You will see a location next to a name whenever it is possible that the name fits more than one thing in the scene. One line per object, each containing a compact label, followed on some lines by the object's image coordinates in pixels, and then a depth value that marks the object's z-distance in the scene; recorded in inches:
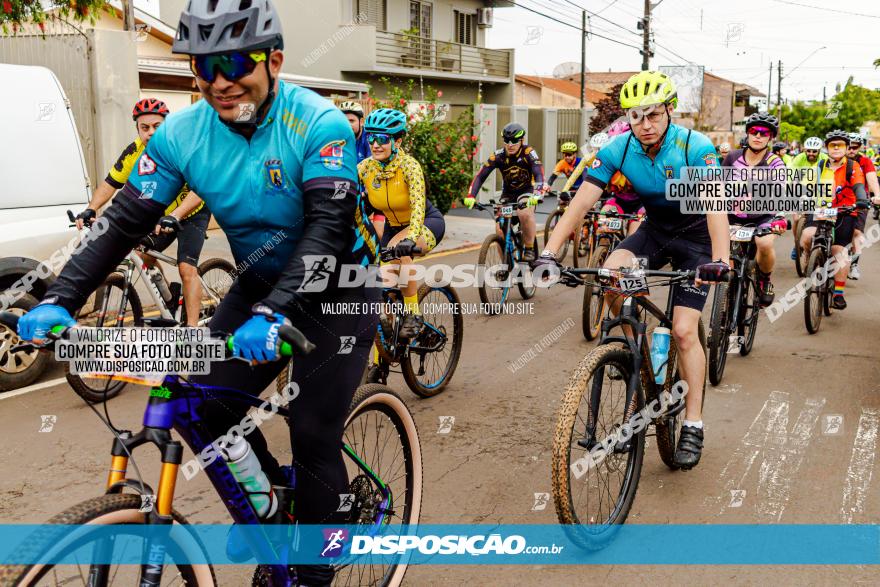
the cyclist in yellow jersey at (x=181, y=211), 271.7
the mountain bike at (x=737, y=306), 264.7
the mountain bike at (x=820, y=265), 350.6
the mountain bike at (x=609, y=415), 153.2
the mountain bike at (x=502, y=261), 389.7
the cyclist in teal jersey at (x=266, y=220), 100.6
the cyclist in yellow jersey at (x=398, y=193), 243.1
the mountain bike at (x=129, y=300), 243.8
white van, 261.6
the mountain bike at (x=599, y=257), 331.3
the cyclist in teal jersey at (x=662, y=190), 184.2
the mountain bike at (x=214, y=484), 84.5
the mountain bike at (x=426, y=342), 238.8
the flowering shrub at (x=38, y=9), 372.2
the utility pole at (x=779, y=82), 3246.6
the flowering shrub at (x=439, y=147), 595.5
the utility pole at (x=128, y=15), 514.0
